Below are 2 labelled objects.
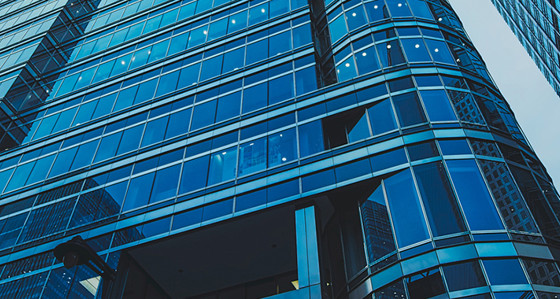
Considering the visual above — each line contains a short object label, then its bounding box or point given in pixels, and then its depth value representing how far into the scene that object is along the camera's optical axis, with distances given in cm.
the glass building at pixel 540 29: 5262
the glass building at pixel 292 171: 1440
